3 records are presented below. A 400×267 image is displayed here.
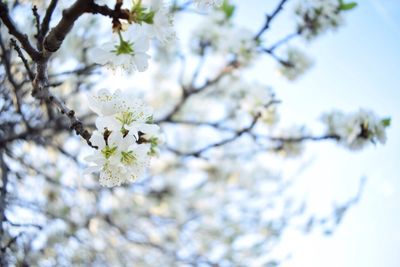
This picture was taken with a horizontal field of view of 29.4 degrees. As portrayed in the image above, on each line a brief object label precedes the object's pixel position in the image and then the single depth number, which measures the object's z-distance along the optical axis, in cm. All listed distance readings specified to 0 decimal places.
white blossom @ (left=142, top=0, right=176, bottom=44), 33
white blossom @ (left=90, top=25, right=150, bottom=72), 33
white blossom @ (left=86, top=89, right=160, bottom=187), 33
